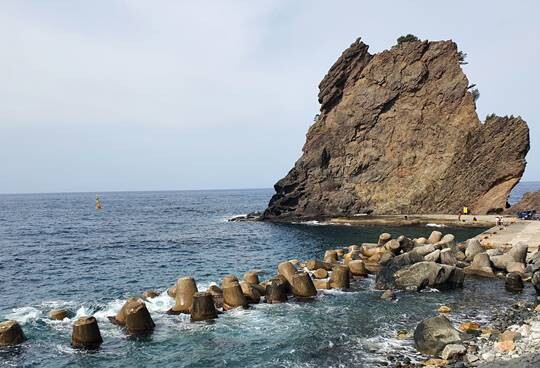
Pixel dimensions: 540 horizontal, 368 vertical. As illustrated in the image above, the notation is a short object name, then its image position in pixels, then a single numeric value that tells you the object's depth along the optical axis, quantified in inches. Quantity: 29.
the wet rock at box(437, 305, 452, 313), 839.1
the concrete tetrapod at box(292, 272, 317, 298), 969.5
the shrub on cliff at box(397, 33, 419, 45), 3075.8
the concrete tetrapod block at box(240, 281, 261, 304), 935.0
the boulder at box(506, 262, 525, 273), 1078.2
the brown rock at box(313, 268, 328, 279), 1132.5
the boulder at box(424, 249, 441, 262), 1122.7
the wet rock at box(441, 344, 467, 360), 616.8
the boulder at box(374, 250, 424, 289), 1039.9
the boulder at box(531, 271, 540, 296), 893.2
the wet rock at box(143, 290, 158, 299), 987.2
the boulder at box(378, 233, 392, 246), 1447.5
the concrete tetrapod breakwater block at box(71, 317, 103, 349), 720.3
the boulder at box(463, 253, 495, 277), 1112.8
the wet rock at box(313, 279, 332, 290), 1042.1
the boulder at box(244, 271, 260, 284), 1037.8
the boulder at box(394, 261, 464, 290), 1002.1
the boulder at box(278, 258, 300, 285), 1043.9
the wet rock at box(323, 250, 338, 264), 1345.6
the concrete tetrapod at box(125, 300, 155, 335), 776.3
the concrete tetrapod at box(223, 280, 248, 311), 897.5
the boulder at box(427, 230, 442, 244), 1424.7
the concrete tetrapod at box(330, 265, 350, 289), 1042.1
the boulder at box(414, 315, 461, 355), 645.3
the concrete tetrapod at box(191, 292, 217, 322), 831.7
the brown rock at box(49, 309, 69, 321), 865.5
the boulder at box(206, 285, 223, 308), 912.3
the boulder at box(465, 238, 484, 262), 1243.4
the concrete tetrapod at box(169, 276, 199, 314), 882.8
